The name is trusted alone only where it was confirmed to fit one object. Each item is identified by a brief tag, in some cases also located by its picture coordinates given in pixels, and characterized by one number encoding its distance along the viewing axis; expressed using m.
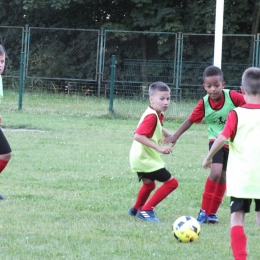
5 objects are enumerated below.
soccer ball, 11.30
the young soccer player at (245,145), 9.49
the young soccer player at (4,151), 13.88
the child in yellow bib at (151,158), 13.03
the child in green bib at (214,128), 13.15
